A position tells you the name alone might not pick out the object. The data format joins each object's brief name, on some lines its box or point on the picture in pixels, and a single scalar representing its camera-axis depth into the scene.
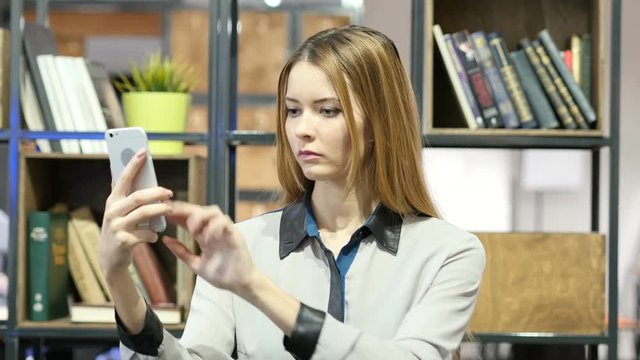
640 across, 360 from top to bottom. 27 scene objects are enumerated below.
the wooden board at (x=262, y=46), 5.57
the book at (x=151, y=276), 2.57
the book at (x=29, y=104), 2.56
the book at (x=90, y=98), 2.58
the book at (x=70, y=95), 2.56
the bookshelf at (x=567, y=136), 2.44
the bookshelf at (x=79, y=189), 2.52
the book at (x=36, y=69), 2.56
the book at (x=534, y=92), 2.48
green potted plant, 2.60
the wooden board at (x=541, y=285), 2.46
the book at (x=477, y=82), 2.48
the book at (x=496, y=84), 2.48
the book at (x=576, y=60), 2.52
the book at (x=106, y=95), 2.62
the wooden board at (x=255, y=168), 5.50
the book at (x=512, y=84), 2.48
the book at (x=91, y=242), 2.58
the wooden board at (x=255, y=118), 5.67
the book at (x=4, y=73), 2.56
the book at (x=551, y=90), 2.47
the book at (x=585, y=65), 2.51
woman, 1.55
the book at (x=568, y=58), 2.54
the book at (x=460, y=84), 2.47
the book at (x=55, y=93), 2.56
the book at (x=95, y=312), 2.53
